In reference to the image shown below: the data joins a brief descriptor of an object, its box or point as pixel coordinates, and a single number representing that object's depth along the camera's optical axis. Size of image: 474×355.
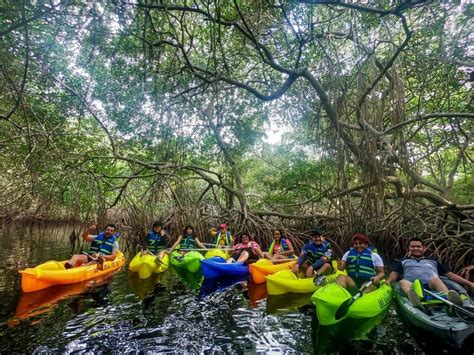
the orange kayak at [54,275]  4.70
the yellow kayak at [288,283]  4.84
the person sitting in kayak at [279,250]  6.69
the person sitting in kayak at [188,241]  7.66
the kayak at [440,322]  2.87
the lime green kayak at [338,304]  3.31
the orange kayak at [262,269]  5.62
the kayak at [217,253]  6.78
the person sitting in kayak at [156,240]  7.41
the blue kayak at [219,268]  5.73
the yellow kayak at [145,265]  6.09
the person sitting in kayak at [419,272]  3.80
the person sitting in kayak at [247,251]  6.81
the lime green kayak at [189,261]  6.09
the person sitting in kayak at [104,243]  6.27
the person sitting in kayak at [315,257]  5.23
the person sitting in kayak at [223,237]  8.06
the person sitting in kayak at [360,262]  4.57
